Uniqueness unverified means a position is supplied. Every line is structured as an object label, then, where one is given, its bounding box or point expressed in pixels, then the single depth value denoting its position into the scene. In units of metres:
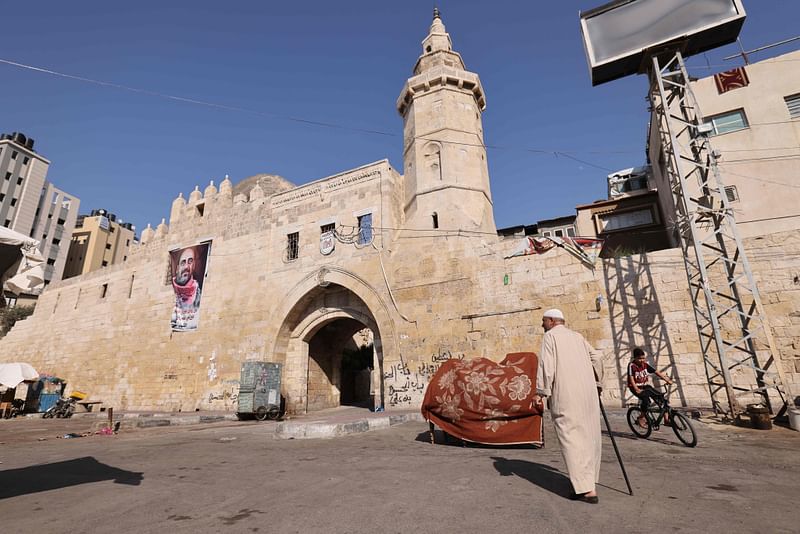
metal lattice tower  9.01
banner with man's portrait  19.45
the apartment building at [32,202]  41.41
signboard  10.95
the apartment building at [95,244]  47.06
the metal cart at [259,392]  14.52
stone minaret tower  15.06
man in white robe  3.40
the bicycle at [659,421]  5.95
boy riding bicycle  6.64
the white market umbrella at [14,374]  17.25
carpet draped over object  6.09
